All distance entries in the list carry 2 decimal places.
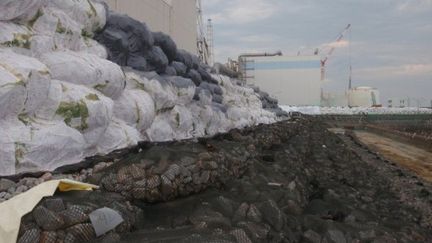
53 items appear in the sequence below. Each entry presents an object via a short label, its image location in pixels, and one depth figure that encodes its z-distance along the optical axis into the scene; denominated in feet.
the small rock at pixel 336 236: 12.40
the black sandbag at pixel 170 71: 23.89
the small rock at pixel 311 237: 11.96
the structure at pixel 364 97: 179.73
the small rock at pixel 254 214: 11.24
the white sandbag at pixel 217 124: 27.73
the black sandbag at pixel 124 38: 19.13
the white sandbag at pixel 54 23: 14.26
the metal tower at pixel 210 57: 107.96
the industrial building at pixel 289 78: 151.12
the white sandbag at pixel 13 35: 12.44
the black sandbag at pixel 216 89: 33.86
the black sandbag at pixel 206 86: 30.50
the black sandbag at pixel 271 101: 81.05
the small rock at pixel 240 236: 9.34
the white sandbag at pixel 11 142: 10.73
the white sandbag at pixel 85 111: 12.91
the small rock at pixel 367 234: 13.20
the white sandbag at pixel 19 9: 12.48
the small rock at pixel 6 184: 10.18
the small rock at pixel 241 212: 11.04
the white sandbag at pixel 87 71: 13.67
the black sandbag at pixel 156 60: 21.98
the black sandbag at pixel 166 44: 23.75
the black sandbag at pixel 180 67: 25.62
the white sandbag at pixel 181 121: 21.74
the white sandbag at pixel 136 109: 16.56
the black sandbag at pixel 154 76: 19.93
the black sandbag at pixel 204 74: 32.11
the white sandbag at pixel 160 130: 18.89
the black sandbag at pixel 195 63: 30.11
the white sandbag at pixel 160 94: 19.50
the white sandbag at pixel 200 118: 24.63
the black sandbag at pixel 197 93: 26.48
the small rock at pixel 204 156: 13.15
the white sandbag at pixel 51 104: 12.25
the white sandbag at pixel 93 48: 16.94
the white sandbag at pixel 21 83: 10.87
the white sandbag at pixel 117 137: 14.61
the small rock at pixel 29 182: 10.71
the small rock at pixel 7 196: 9.93
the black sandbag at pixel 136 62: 20.69
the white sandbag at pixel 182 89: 22.70
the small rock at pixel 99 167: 12.13
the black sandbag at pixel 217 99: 34.19
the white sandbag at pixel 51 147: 11.29
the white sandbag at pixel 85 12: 15.75
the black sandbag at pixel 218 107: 30.39
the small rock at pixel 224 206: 11.36
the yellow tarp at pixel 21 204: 8.01
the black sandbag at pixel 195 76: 28.54
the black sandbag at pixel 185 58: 26.57
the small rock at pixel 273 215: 11.35
